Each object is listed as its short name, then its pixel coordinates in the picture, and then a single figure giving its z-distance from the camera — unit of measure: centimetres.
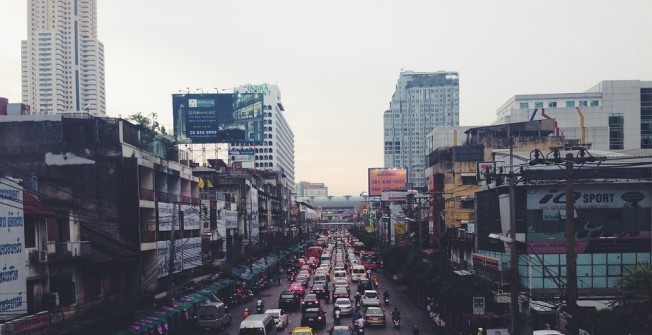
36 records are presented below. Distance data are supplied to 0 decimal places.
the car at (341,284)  5428
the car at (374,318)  4062
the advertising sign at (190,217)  4558
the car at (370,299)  4603
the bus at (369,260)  8760
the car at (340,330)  3194
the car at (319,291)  5547
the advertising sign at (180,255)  3953
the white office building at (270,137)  18512
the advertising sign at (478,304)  2989
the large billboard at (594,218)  3603
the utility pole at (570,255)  1700
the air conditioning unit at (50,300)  2613
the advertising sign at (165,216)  3975
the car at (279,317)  3947
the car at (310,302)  4437
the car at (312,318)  4022
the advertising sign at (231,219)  6246
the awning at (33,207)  2378
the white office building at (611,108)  10625
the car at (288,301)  4909
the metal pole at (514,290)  2245
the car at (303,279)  6494
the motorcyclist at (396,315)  4106
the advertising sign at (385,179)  17388
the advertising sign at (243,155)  8962
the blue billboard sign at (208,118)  6788
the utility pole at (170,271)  3177
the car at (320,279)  5941
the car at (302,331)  3153
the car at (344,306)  4459
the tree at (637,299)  2305
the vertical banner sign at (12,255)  2138
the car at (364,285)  5989
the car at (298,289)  5469
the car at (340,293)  5181
